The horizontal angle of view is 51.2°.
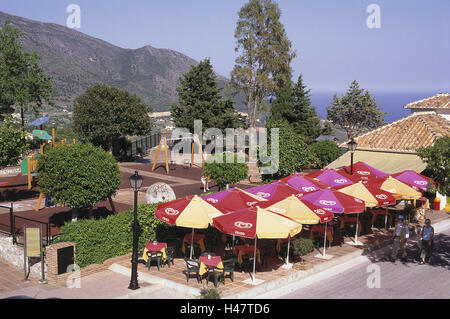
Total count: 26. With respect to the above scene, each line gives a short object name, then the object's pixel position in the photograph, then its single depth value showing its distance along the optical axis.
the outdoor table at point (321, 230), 17.20
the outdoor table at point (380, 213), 20.60
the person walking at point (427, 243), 15.34
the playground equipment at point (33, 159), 23.16
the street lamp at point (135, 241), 12.70
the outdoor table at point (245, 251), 14.28
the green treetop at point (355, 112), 55.06
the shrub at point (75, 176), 16.08
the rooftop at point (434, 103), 36.72
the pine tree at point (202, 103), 44.34
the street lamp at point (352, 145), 23.59
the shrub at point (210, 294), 11.52
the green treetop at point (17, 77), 35.53
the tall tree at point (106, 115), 37.91
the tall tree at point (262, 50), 51.84
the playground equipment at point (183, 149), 39.30
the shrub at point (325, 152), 39.47
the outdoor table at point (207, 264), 12.76
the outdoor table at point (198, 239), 15.64
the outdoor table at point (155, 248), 14.27
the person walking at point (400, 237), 15.75
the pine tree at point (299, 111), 47.62
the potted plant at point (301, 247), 15.19
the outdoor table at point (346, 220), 18.49
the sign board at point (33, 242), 14.15
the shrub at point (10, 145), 21.27
